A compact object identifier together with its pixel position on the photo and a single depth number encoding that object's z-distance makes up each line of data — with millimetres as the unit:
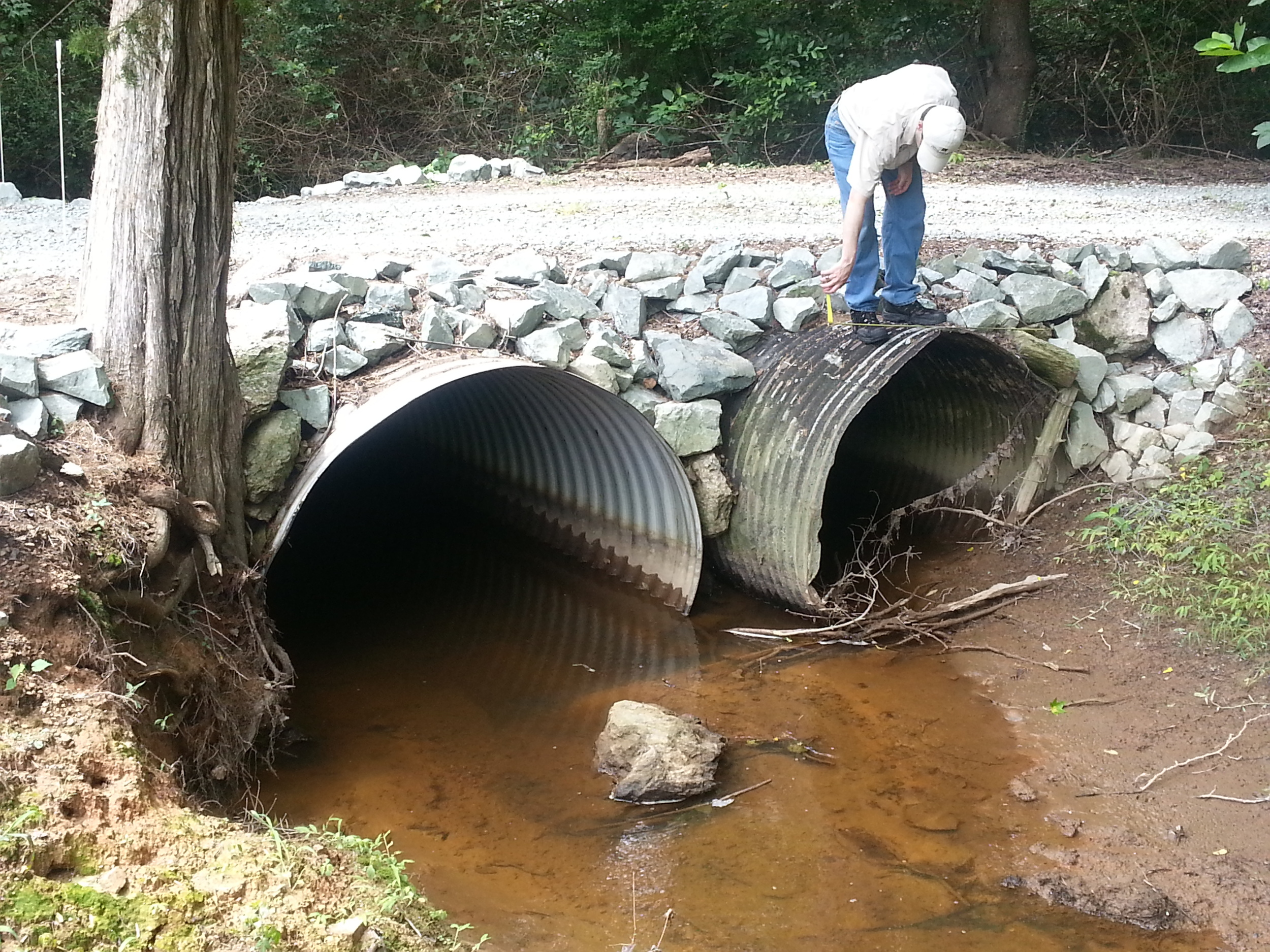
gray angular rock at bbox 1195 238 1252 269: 5977
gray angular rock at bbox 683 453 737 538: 5438
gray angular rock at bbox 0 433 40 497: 3514
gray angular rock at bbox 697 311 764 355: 5594
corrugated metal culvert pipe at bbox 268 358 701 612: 5020
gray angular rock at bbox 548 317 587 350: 5320
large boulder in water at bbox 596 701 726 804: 3893
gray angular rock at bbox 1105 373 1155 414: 5734
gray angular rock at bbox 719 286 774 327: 5664
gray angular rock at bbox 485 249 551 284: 5660
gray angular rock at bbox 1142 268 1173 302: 5965
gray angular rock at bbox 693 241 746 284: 5906
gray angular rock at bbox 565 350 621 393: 5215
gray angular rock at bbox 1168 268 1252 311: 5836
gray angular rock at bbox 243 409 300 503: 4449
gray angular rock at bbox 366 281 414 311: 5184
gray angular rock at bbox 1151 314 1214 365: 5793
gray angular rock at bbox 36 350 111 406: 3906
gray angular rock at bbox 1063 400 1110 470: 5816
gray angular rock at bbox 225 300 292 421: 4527
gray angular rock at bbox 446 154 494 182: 10281
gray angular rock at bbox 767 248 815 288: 5855
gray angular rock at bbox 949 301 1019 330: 5699
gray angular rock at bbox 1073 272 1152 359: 5910
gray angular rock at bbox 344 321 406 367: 4934
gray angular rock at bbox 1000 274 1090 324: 5883
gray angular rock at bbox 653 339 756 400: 5348
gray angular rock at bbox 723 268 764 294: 5848
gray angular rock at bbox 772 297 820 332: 5637
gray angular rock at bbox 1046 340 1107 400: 5785
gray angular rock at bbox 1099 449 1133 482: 5715
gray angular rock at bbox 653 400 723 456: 5320
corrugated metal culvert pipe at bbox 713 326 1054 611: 5098
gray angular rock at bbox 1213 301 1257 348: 5688
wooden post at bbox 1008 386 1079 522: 5738
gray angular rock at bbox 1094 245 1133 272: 6082
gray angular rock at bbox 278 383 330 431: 4633
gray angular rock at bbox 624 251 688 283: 5879
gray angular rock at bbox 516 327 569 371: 5180
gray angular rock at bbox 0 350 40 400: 3855
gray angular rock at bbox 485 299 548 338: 5250
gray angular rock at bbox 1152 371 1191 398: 5719
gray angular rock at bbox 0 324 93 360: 4000
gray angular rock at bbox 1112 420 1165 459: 5668
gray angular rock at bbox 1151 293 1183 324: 5883
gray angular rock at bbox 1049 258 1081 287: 6062
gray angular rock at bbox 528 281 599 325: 5441
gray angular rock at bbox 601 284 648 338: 5559
